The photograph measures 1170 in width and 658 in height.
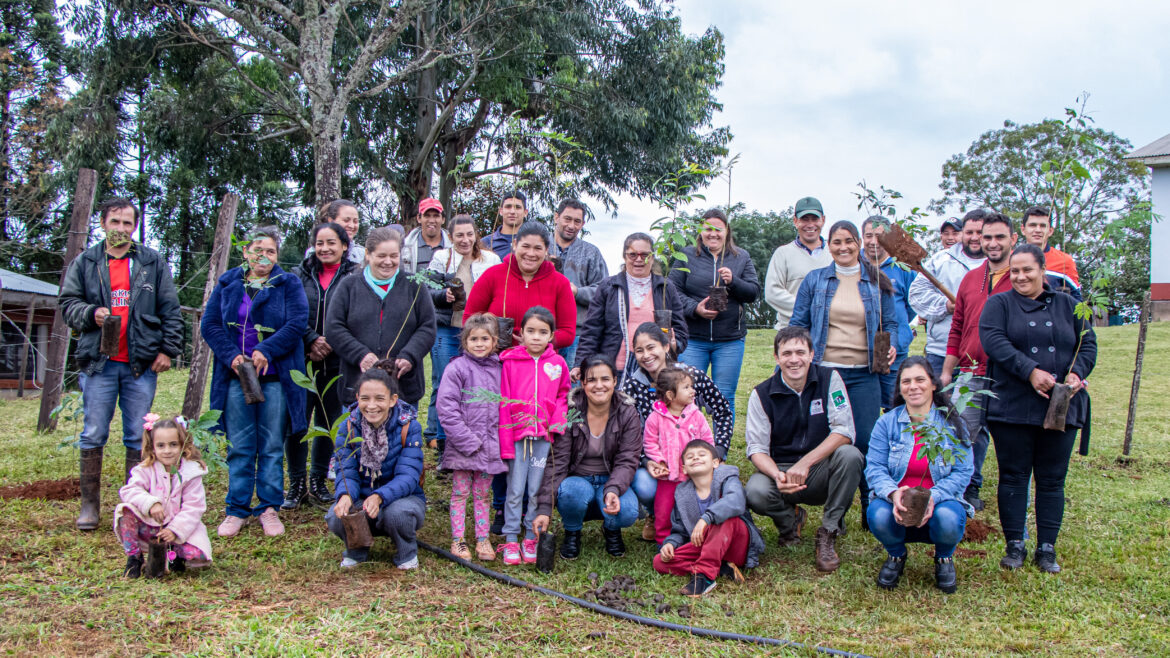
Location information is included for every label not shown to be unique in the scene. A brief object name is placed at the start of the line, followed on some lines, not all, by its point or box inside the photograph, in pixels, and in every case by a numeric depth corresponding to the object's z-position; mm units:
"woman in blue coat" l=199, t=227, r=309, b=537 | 4629
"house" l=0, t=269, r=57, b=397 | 16125
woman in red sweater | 4855
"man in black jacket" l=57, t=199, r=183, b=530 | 4586
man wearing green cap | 5711
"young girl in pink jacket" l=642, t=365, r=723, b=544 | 4289
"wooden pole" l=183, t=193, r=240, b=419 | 6520
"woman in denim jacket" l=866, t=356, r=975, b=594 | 3775
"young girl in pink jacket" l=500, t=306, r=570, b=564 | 4297
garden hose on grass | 3148
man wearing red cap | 5812
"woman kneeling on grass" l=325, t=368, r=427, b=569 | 4012
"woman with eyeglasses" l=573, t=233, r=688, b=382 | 4965
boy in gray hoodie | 3857
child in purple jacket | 4207
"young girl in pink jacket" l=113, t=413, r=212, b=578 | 3711
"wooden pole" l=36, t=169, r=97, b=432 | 7548
